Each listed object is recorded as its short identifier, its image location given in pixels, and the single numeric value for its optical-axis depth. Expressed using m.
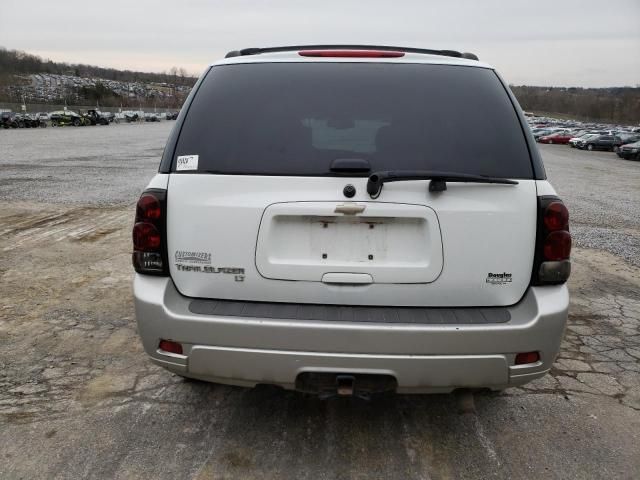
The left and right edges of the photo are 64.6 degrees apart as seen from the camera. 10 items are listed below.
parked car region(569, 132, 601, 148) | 45.94
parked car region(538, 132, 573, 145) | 53.75
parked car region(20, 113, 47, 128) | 49.50
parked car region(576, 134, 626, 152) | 43.84
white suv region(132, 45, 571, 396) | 2.24
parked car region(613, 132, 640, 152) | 43.88
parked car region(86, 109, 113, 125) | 61.38
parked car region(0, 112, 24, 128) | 45.78
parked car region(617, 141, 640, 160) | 32.61
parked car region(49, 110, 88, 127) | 55.02
